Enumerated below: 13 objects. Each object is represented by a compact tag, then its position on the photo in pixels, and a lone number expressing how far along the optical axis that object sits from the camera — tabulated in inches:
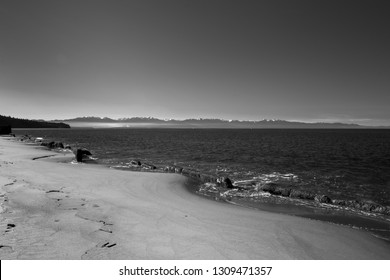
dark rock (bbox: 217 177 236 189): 596.4
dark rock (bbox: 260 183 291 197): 532.2
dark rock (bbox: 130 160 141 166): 921.2
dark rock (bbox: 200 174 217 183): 657.0
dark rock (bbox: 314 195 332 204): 481.7
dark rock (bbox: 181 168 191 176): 752.4
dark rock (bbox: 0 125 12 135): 3558.8
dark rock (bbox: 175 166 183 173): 791.5
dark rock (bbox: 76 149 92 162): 968.3
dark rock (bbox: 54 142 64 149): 1630.2
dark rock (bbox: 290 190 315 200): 506.6
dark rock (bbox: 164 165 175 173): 805.2
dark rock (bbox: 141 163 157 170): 856.7
